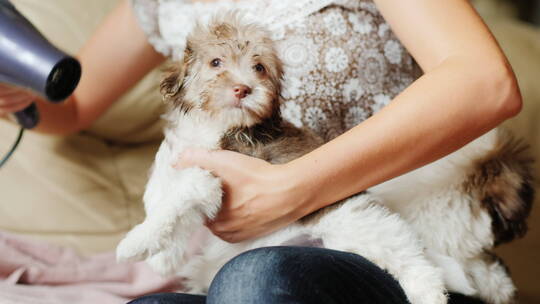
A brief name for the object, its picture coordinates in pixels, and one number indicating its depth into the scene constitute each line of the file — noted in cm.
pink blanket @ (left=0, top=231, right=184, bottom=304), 128
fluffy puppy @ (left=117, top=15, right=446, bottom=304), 94
